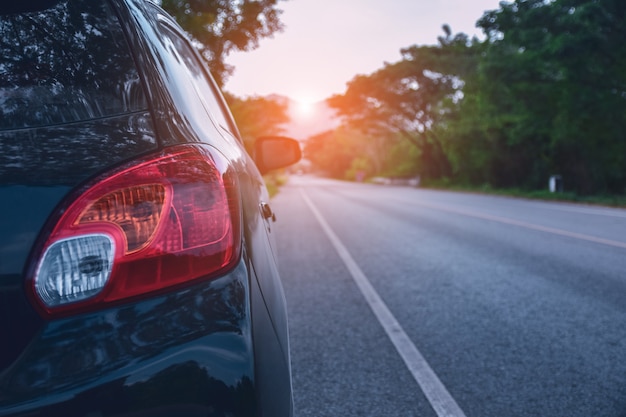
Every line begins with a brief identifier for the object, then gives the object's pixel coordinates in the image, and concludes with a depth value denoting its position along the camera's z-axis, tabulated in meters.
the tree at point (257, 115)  19.62
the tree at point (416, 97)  37.00
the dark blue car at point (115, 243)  1.02
